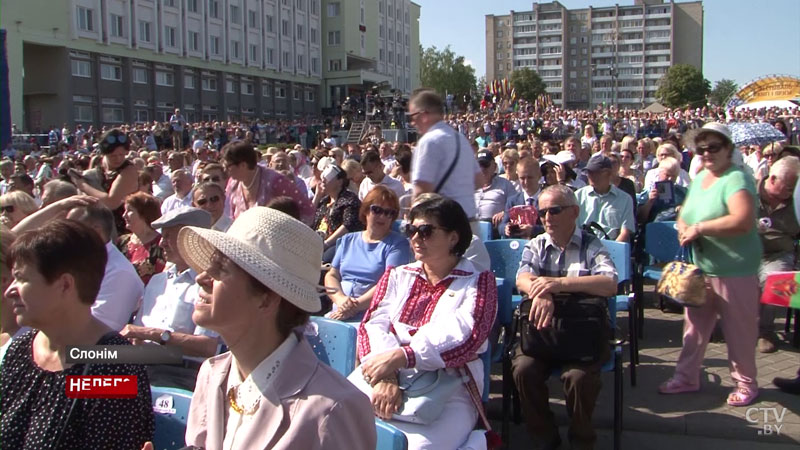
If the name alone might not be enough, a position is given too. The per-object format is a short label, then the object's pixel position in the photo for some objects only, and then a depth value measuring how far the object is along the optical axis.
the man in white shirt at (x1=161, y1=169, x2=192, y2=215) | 7.70
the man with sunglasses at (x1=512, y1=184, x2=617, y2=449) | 3.69
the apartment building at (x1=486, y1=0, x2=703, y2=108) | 139.62
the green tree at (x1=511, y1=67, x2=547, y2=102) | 107.88
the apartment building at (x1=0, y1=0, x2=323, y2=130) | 39.78
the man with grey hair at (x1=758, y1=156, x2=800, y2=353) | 5.49
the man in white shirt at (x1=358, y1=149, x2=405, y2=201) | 7.93
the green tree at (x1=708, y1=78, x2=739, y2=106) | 120.44
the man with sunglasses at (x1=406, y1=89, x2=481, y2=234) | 4.69
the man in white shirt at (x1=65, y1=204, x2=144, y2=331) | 3.41
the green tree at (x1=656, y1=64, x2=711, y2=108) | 102.12
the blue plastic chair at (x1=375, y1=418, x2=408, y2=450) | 2.26
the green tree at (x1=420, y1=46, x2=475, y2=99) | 103.75
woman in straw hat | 1.70
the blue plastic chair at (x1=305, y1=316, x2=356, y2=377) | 3.36
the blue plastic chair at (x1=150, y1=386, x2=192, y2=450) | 2.51
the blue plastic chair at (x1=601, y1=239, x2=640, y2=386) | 4.88
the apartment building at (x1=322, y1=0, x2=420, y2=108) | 68.88
